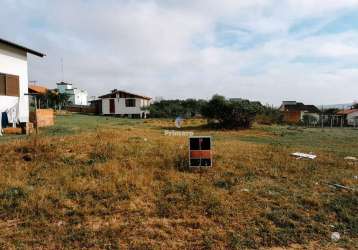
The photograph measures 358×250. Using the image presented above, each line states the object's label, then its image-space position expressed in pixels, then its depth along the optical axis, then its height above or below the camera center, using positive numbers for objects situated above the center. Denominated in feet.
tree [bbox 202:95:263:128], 70.74 +0.53
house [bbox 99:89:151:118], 136.77 +4.24
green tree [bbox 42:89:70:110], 122.21 +6.05
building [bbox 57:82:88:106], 185.68 +13.68
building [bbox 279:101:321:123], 143.49 +2.22
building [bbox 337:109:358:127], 117.33 -1.16
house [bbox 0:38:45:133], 43.73 +4.87
